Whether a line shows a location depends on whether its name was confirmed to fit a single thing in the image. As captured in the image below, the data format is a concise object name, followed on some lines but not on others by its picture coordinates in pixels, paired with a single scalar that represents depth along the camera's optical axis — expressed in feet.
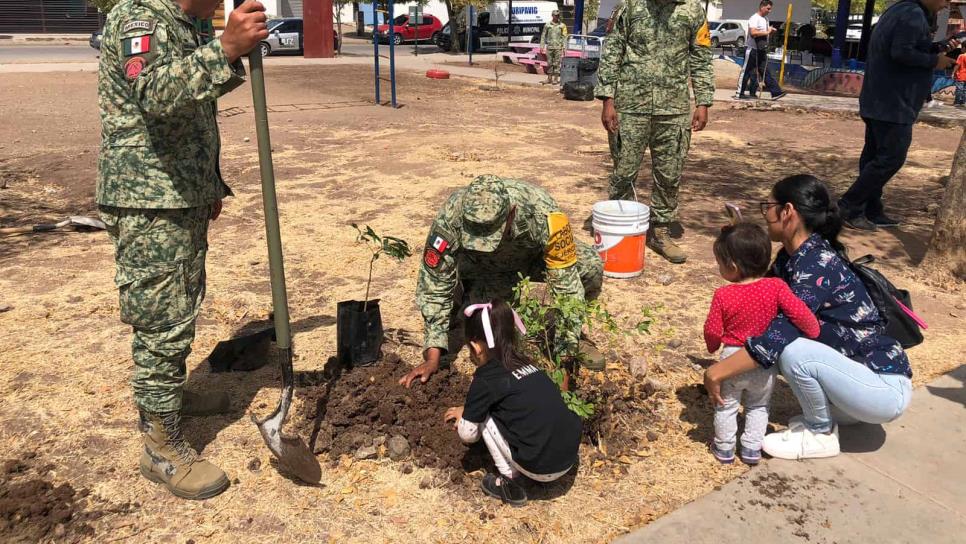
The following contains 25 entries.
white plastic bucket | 17.38
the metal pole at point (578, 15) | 68.08
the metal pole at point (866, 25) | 64.23
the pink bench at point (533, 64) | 75.20
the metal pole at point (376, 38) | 46.45
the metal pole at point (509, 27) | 113.57
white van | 113.29
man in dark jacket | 19.94
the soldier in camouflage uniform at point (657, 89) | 18.52
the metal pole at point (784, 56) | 54.24
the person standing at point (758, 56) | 49.70
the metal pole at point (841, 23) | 61.62
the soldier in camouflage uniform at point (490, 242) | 11.07
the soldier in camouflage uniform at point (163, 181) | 8.59
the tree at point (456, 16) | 104.27
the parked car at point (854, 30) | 96.92
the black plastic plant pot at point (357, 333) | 12.91
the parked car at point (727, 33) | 119.75
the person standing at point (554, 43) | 67.56
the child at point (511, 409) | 9.37
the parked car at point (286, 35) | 98.48
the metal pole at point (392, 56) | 45.96
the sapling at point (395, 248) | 13.08
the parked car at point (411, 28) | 126.00
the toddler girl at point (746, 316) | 10.25
